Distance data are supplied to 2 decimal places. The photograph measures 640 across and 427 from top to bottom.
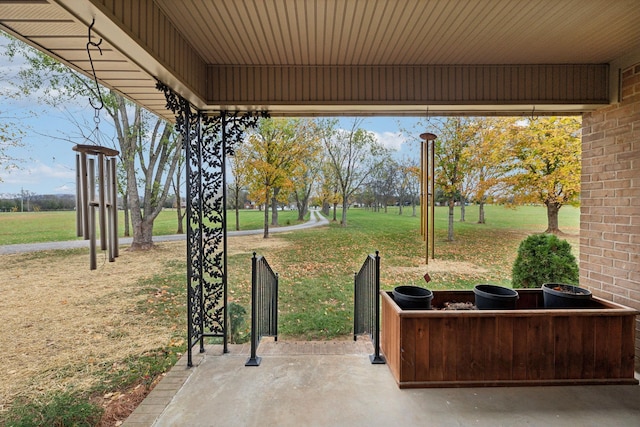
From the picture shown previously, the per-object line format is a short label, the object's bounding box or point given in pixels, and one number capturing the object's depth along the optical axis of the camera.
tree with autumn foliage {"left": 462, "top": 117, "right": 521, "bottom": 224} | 6.81
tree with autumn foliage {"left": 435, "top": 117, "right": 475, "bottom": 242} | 7.16
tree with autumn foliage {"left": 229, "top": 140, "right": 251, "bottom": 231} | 9.42
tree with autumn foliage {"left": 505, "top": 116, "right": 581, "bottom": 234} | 6.21
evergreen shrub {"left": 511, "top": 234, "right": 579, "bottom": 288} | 3.98
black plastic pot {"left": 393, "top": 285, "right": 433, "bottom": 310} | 2.74
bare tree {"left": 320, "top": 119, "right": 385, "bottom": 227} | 11.54
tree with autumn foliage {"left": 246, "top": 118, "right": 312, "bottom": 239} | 9.23
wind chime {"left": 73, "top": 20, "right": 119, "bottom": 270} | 1.62
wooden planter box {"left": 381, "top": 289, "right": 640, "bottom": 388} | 2.54
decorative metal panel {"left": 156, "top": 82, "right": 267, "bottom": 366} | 3.04
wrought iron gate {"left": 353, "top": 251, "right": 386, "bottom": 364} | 2.96
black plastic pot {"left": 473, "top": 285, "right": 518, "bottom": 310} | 2.70
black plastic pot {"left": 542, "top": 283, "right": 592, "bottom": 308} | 2.79
